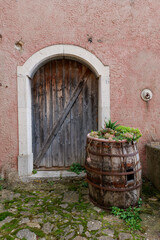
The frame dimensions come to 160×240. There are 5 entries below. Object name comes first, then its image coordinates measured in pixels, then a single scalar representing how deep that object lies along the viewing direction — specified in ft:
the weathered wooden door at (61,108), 11.71
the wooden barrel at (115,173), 6.75
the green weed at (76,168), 11.38
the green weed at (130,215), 6.28
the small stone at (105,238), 5.66
